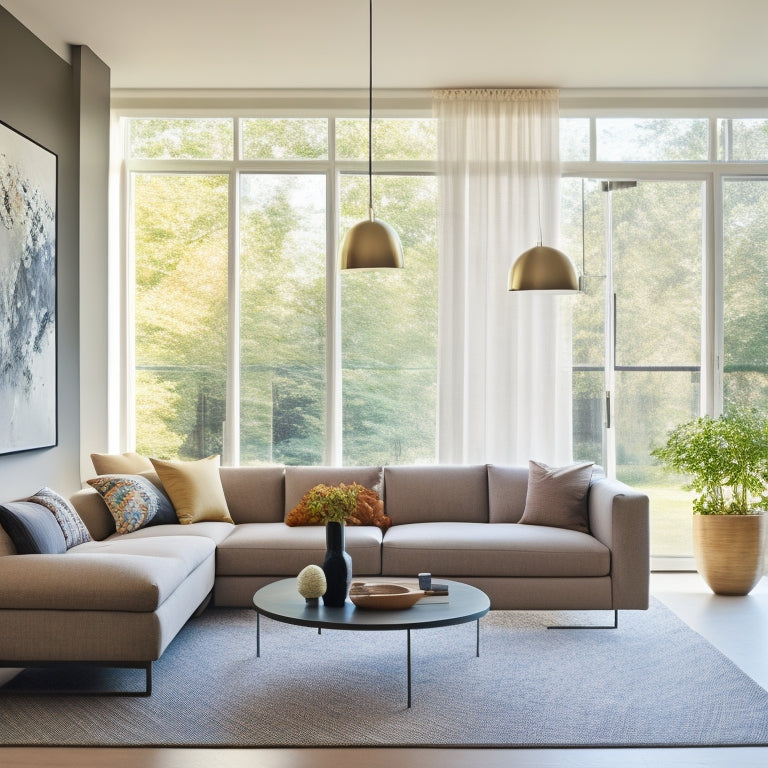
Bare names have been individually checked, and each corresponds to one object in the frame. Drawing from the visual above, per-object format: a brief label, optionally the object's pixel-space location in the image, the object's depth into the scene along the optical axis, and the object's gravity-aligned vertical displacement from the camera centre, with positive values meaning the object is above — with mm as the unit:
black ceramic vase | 3828 -841
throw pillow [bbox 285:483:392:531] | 5188 -826
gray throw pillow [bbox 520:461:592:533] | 5090 -719
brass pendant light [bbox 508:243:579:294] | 4625 +527
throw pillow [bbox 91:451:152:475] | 5223 -540
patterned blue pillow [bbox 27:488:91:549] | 4270 -697
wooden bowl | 3699 -943
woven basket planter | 5430 -1079
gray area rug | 3189 -1292
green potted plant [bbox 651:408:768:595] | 5375 -717
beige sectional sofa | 3537 -897
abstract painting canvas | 4301 +399
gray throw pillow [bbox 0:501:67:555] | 3875 -689
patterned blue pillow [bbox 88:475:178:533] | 4844 -709
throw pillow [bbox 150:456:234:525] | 5184 -692
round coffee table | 3484 -978
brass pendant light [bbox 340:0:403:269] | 4016 +563
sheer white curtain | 5949 +528
